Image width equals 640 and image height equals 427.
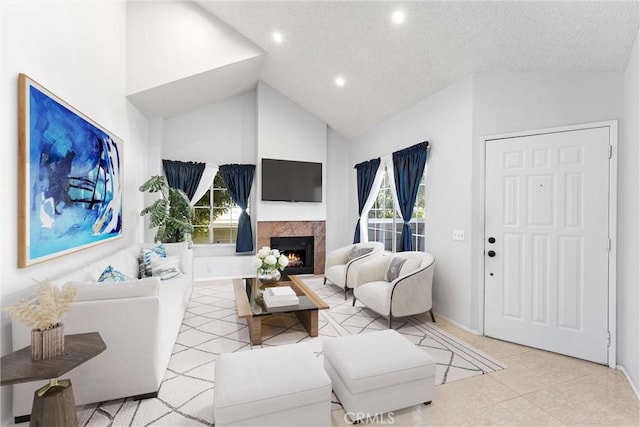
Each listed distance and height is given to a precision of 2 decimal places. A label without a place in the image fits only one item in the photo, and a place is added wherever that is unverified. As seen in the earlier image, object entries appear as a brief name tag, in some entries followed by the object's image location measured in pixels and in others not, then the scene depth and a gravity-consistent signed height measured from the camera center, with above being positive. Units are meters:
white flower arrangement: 3.72 -0.60
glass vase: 3.75 -0.78
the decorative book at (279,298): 3.05 -0.86
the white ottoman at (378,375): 1.88 -1.02
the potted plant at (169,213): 4.64 -0.03
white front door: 2.68 -0.26
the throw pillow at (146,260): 3.82 -0.62
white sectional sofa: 1.90 -0.82
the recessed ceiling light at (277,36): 4.29 +2.49
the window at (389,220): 4.47 -0.13
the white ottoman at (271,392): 1.61 -0.97
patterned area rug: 1.99 -1.29
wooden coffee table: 2.92 -0.93
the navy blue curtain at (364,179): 5.53 +0.63
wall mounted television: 5.82 +0.61
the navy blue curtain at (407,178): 4.21 +0.51
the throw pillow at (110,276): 2.68 -0.57
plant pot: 1.59 -0.69
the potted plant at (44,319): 1.57 -0.56
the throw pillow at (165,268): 3.83 -0.71
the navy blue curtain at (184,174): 5.61 +0.69
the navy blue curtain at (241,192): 5.97 +0.39
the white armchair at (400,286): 3.33 -0.86
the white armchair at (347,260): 4.56 -0.79
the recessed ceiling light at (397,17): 3.08 +1.99
